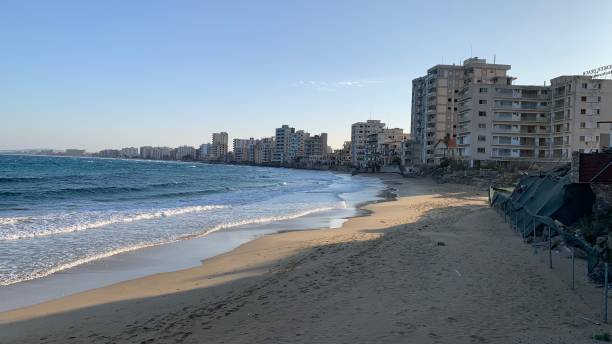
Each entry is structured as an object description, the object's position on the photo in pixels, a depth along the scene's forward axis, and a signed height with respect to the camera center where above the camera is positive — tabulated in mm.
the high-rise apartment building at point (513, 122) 76000 +7010
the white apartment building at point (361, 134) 180750 +10318
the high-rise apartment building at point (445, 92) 98812 +15501
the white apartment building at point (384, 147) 143500 +4473
